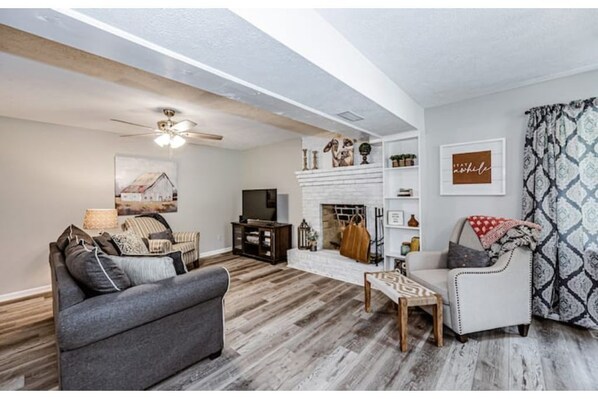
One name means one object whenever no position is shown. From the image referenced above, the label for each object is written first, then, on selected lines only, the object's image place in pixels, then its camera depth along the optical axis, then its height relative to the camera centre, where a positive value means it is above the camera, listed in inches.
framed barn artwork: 168.7 +10.3
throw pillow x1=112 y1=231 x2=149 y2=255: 120.3 -20.6
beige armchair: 84.5 -32.4
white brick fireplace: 151.0 -0.2
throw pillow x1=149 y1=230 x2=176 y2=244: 160.7 -22.3
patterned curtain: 93.9 -5.1
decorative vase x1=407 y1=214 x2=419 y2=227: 134.2 -12.4
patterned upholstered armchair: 151.2 -24.9
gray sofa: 55.4 -31.8
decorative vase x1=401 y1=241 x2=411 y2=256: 135.5 -26.1
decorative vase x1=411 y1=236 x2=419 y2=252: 130.8 -23.2
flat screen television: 202.8 -3.8
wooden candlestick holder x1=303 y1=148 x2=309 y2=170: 183.0 +28.2
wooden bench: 81.3 -32.4
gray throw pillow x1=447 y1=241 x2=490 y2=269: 95.7 -22.6
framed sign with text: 113.6 +13.8
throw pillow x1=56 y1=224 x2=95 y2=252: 89.0 -13.3
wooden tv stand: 187.2 -31.0
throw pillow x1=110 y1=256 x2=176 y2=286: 70.4 -18.8
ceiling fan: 119.2 +32.8
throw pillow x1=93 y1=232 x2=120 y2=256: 105.7 -18.8
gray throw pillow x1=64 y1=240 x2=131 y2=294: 61.9 -17.6
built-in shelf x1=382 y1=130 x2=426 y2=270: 135.4 +6.5
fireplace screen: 178.4 -17.3
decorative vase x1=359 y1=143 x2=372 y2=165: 152.3 +28.3
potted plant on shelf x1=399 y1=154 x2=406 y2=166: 134.6 +20.0
